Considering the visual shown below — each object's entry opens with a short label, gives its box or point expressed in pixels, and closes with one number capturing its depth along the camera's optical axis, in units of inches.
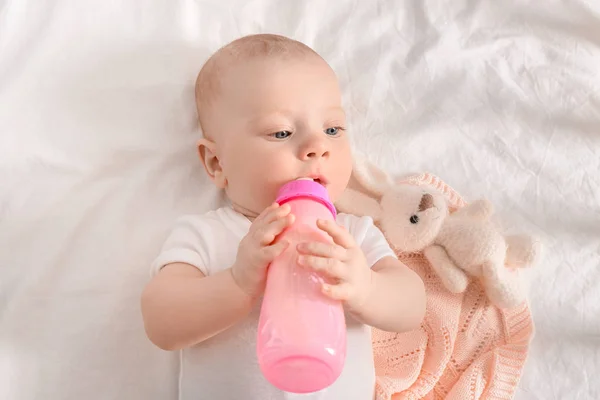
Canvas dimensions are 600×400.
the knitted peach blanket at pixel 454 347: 45.8
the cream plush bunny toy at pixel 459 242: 44.8
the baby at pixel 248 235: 37.5
